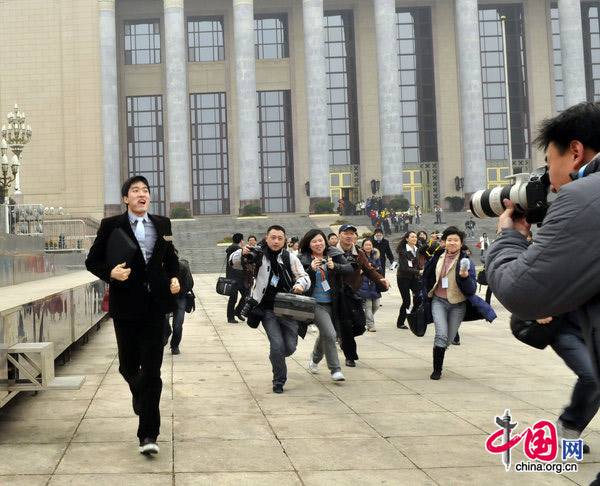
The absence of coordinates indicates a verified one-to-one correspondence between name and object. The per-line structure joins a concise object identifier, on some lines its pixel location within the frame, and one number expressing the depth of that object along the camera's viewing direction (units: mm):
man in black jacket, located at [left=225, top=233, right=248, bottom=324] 14250
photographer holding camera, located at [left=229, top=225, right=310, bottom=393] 7668
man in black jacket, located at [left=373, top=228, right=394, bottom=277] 14750
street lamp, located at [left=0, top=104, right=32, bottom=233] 21020
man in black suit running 5129
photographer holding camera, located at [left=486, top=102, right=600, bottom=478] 2100
